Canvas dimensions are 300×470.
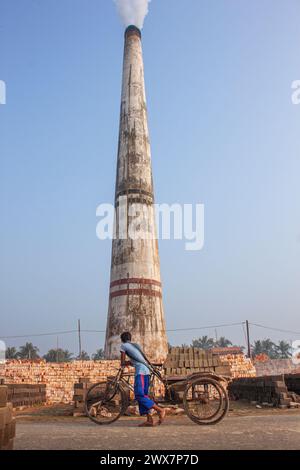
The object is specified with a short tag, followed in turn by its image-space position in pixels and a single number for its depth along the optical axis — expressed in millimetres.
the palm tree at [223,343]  96000
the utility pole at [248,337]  45125
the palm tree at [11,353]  74962
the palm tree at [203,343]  86250
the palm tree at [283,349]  89000
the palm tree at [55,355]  78375
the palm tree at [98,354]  88312
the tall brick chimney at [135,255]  18875
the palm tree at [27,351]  79156
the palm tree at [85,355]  85375
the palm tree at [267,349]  90750
